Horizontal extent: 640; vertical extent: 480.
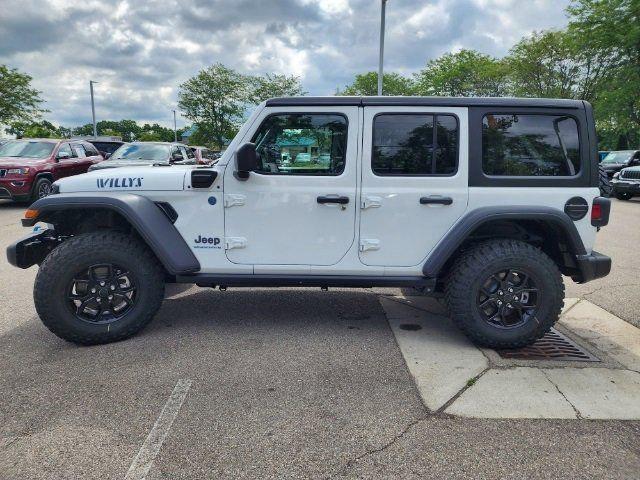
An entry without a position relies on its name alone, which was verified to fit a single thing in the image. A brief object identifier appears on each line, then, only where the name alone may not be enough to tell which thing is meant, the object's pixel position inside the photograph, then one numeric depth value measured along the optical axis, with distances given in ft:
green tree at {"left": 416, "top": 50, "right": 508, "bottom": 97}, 111.75
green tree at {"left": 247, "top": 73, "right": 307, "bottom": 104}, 115.96
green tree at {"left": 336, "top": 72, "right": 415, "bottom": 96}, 130.11
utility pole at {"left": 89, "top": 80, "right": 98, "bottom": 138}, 121.19
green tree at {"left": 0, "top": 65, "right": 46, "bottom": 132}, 95.61
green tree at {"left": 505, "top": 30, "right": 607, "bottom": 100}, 87.92
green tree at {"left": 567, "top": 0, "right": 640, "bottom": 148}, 72.59
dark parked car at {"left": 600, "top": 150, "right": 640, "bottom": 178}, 59.52
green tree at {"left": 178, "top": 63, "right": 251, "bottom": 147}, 119.03
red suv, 34.96
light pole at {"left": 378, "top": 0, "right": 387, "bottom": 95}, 43.69
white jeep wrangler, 11.51
